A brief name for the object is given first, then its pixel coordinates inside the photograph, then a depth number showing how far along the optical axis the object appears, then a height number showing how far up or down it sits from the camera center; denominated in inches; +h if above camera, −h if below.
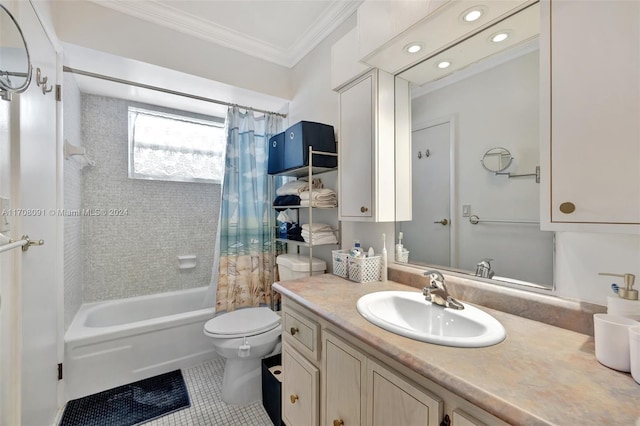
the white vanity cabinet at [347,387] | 26.0 -22.1
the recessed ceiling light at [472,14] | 37.7 +28.8
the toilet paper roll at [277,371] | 62.0 -39.6
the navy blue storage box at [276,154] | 80.5 +18.0
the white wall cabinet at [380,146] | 54.5 +13.8
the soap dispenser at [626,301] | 26.0 -8.9
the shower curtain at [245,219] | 88.4 -2.6
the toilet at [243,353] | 67.5 -36.5
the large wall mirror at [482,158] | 38.1 +9.1
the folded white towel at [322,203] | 69.7 +2.3
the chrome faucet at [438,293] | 40.0 -12.8
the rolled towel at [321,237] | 70.6 -7.0
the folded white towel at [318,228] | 71.6 -4.5
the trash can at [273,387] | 60.1 -42.2
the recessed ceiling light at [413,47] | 46.3 +29.2
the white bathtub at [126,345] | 69.4 -38.8
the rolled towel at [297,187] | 76.6 +7.5
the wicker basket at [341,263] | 60.2 -11.9
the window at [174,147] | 97.3 +25.2
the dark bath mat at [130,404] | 62.4 -49.3
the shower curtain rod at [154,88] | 71.6 +37.9
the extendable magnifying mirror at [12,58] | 36.4 +22.9
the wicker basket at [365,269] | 55.9 -12.2
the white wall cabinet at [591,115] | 24.4 +9.8
